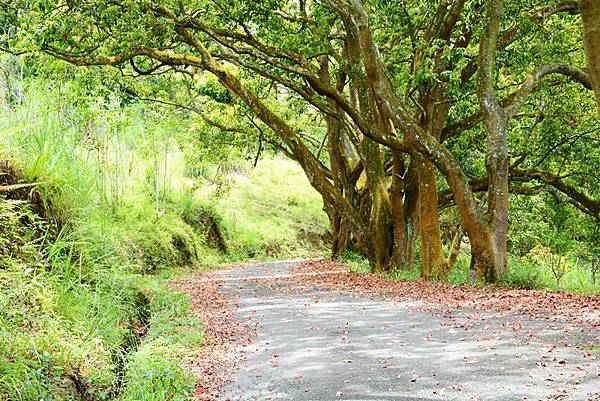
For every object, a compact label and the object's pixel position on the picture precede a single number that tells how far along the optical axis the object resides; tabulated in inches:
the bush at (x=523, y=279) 499.5
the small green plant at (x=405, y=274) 593.8
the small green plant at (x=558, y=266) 672.0
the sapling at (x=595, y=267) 718.9
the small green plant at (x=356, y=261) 729.0
